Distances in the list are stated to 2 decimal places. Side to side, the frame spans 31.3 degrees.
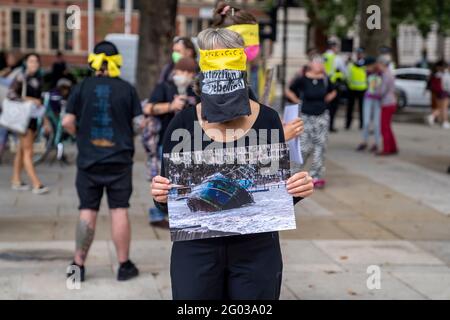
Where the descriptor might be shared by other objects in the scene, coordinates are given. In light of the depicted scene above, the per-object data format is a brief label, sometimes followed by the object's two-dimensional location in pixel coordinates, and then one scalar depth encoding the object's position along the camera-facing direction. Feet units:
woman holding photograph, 11.57
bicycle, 40.22
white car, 96.10
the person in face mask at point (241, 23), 17.72
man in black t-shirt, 20.24
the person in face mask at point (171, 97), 23.24
